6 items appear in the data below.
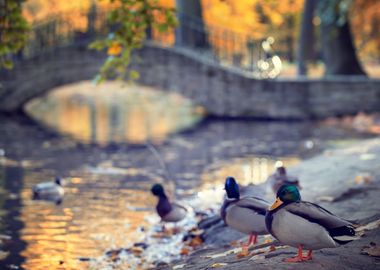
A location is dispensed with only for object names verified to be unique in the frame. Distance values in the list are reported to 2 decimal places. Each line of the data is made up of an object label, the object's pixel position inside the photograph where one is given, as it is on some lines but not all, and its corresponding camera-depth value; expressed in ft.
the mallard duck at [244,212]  50.24
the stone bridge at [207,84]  155.13
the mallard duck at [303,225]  40.54
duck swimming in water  78.21
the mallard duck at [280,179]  65.73
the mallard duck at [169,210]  65.80
